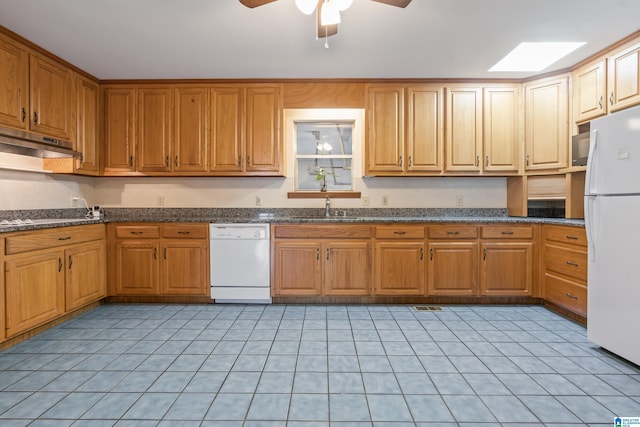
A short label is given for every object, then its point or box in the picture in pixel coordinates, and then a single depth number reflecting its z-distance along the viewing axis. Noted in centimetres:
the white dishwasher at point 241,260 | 345
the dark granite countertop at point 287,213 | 395
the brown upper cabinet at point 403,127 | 365
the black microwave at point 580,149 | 308
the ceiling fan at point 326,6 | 189
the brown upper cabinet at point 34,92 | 263
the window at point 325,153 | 402
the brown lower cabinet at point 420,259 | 341
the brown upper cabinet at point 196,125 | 367
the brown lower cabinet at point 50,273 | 238
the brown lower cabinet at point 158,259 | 347
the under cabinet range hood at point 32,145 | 259
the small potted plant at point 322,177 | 397
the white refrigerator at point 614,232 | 207
